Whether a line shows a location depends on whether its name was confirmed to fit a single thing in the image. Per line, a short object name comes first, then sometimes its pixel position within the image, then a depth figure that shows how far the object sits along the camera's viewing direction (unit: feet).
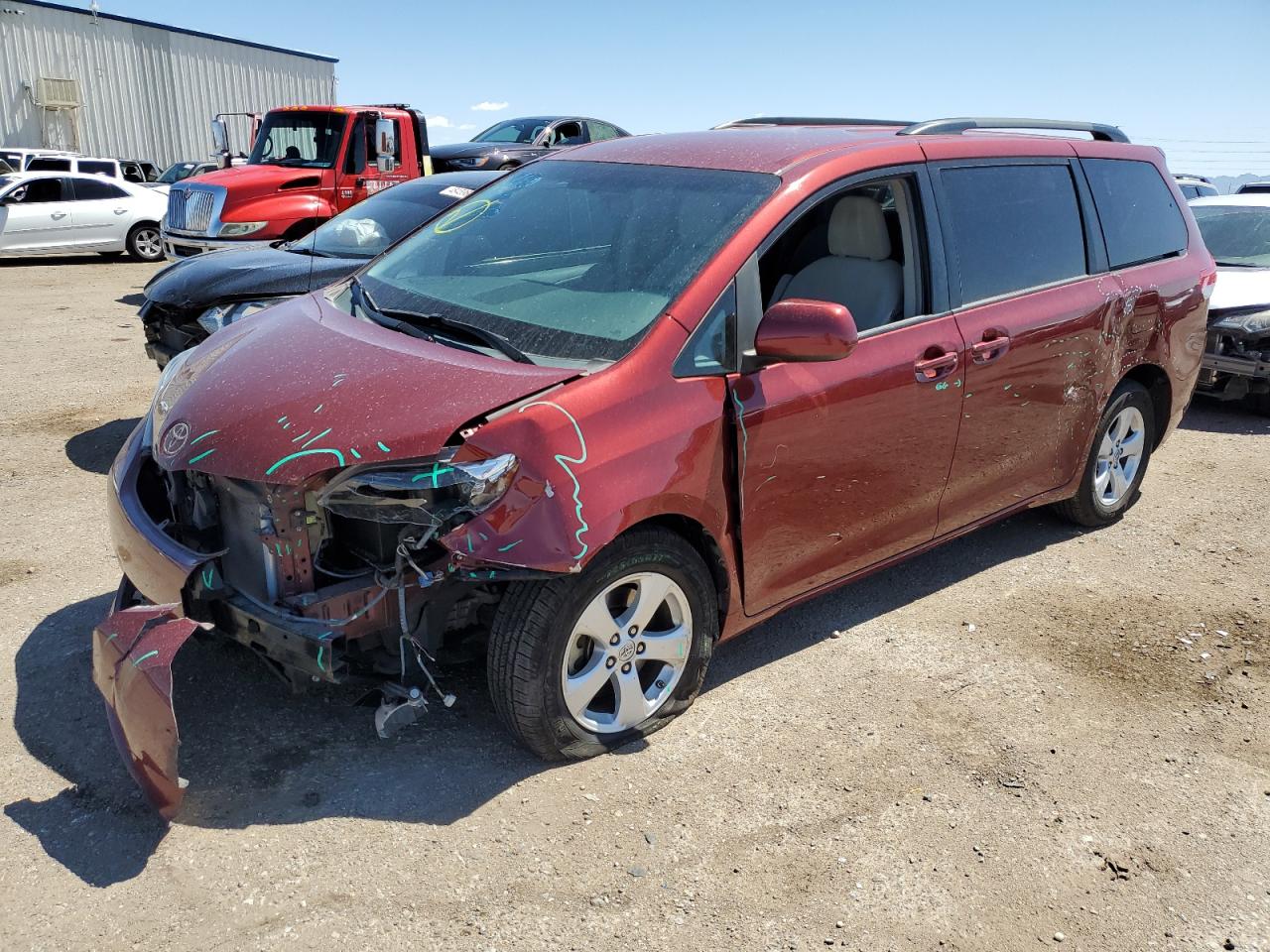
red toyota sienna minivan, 9.61
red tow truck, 37.37
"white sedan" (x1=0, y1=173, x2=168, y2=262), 54.49
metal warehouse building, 99.55
